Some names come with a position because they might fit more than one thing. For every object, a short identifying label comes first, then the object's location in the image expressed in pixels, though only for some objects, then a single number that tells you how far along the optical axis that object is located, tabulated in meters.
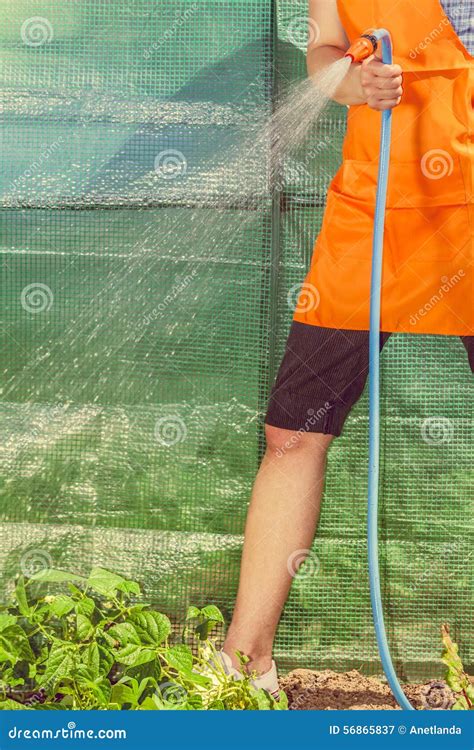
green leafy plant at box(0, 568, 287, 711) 2.78
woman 2.68
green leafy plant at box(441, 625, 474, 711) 2.88
